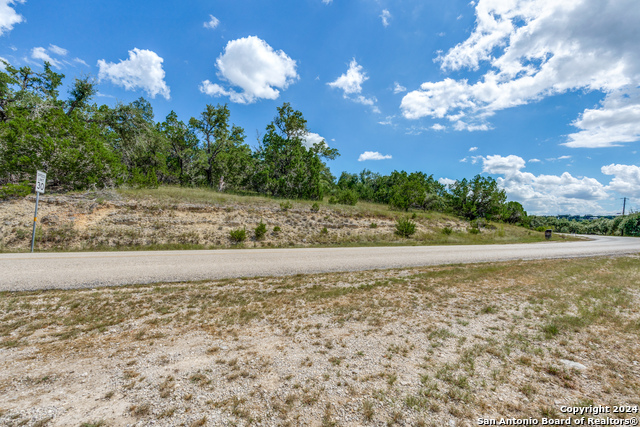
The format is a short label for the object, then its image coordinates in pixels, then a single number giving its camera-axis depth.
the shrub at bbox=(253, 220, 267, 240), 15.88
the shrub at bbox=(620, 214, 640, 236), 44.28
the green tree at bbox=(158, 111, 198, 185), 30.03
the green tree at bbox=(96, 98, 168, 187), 25.47
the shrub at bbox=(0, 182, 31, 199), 13.59
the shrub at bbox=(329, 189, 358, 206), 27.48
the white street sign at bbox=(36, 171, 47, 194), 11.42
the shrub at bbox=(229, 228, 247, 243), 14.99
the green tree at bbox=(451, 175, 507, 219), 41.47
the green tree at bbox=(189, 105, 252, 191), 29.62
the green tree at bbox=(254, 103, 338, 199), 27.11
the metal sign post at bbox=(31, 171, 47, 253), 11.35
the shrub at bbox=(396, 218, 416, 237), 20.92
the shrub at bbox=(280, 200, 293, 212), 20.80
